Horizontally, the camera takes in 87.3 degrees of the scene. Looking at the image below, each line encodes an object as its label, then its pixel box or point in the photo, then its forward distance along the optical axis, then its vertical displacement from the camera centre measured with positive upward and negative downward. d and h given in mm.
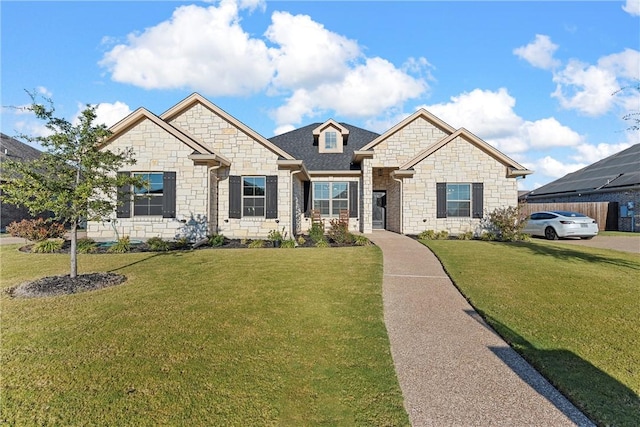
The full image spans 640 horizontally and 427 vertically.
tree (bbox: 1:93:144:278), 6258 +794
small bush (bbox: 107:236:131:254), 10961 -1077
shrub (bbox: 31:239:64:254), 10920 -1074
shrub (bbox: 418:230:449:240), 14617 -892
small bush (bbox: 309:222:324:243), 13077 -748
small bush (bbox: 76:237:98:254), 10867 -1044
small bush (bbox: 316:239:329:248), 12116 -1066
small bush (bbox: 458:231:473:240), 14589 -926
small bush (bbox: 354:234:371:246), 12370 -992
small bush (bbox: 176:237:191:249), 11875 -1042
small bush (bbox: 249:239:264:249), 12027 -1068
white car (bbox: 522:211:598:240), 15125 -487
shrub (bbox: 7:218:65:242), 12078 -585
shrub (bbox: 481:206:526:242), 14281 -391
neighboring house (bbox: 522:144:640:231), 20344 +2080
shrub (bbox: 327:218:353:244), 12727 -742
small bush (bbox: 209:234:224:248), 12320 -971
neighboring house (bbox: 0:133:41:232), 17969 +3925
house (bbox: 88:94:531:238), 13102 +1660
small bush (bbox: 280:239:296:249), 12042 -1064
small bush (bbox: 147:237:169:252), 11211 -1035
